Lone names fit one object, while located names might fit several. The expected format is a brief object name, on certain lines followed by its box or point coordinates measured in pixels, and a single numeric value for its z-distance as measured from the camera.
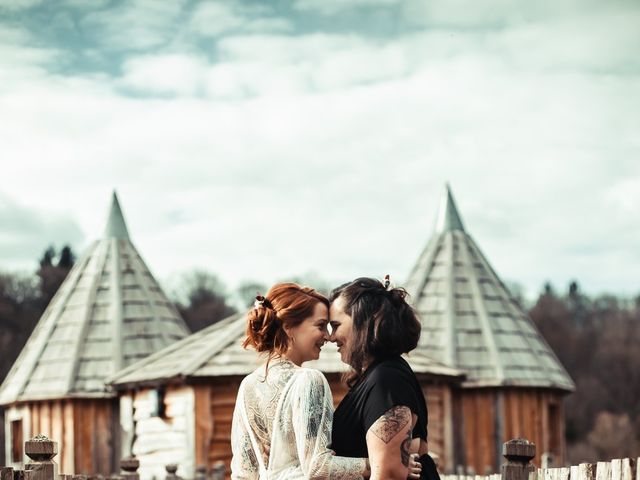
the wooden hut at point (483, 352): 22.52
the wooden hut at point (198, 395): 19.27
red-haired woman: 5.54
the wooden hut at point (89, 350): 22.89
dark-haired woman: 5.29
